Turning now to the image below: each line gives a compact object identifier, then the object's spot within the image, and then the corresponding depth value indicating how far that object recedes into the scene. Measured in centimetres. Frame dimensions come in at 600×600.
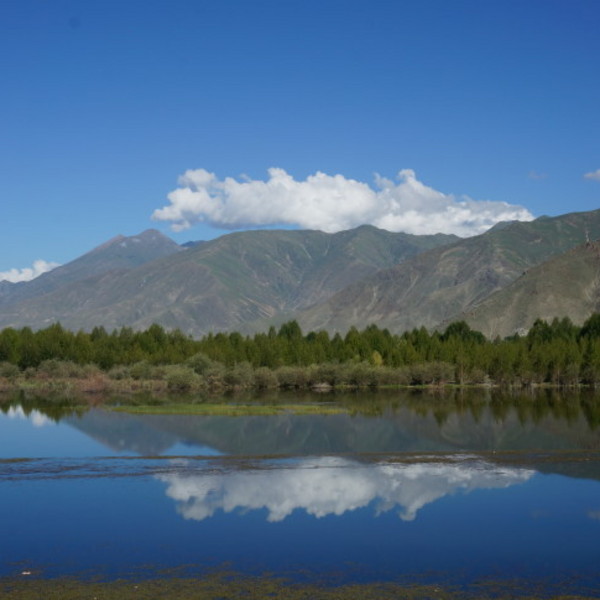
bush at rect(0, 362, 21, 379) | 12162
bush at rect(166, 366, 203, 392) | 11319
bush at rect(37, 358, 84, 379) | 12312
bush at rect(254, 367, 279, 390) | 12238
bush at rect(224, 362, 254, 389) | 11994
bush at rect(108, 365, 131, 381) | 12081
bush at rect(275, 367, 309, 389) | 12394
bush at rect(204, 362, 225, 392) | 12181
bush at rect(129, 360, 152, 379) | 12000
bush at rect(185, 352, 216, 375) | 12400
